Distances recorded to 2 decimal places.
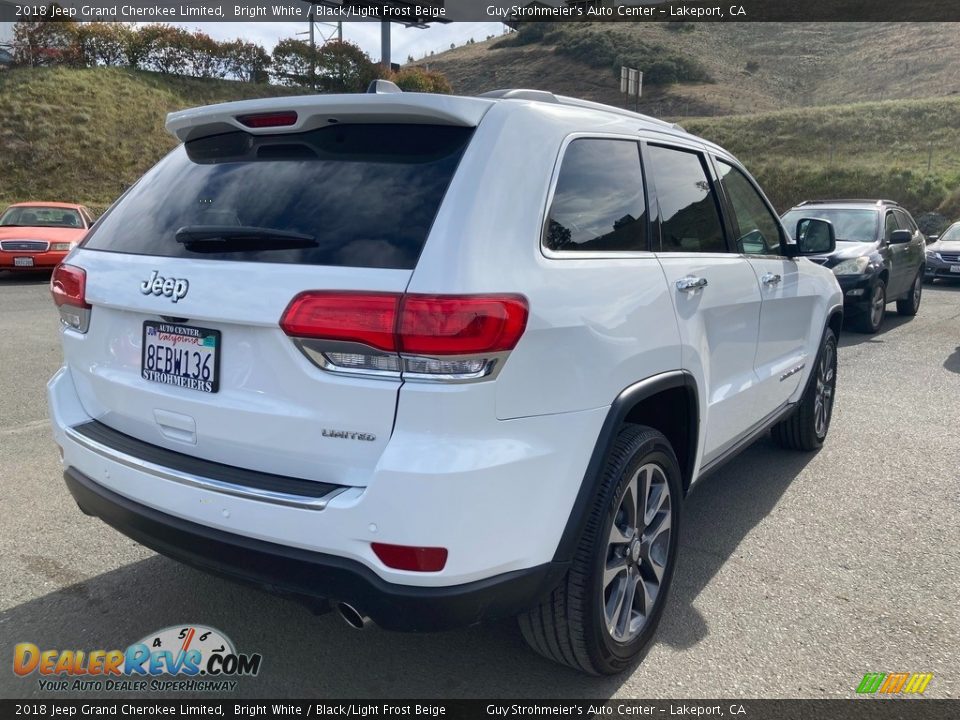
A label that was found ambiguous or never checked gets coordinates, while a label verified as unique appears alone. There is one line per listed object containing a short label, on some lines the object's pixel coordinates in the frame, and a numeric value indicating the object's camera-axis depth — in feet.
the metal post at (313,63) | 133.28
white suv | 7.09
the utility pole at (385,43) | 136.05
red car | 47.29
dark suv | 33.92
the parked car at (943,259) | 50.72
